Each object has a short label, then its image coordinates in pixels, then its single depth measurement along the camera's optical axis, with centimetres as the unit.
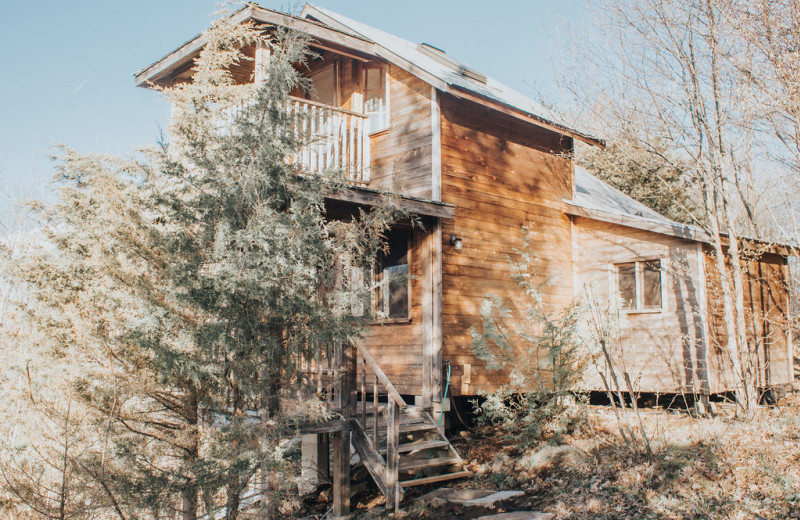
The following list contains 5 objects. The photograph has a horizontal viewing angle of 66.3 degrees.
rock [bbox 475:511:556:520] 640
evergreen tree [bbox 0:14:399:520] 580
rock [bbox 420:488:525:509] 713
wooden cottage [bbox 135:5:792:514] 962
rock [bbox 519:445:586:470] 784
